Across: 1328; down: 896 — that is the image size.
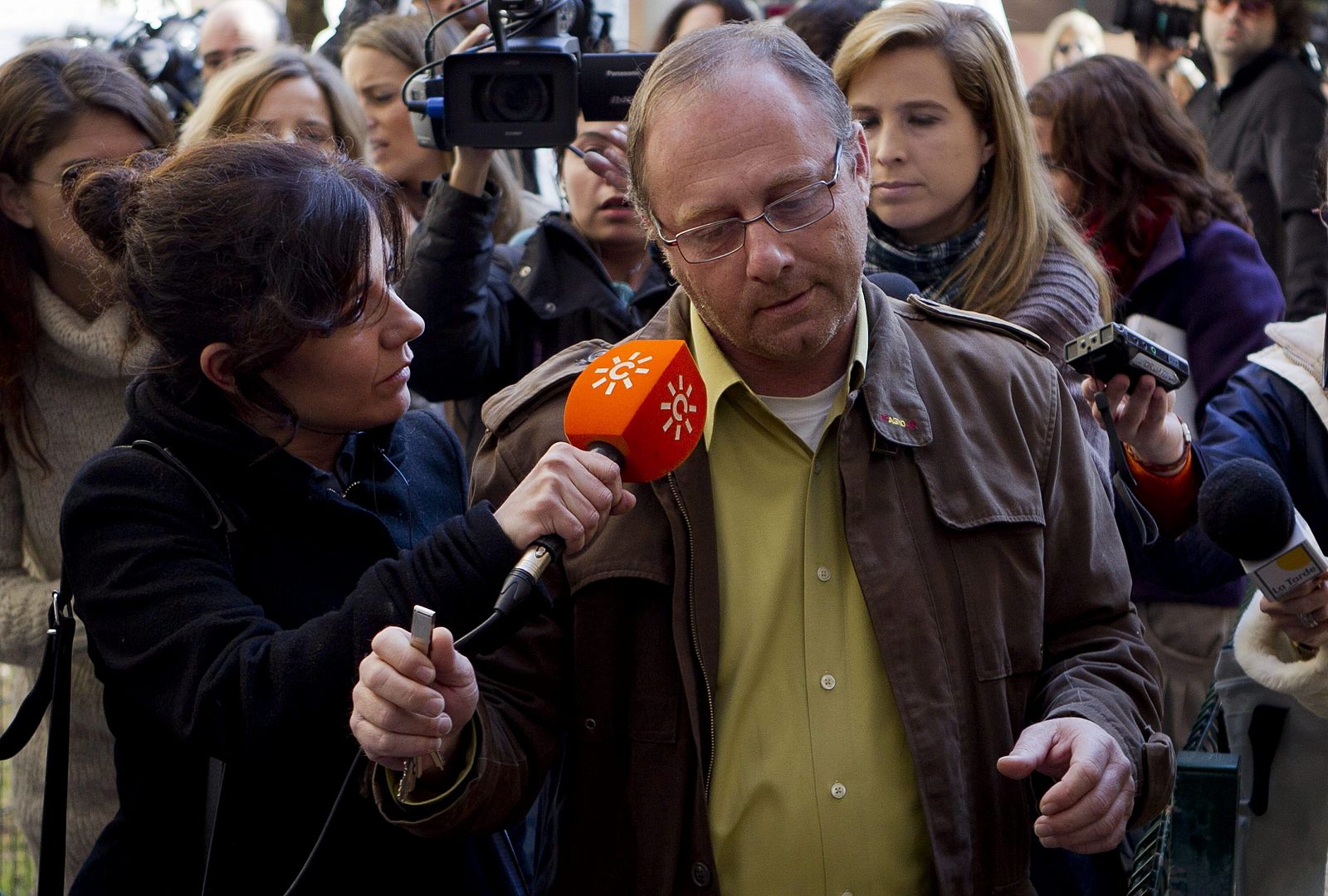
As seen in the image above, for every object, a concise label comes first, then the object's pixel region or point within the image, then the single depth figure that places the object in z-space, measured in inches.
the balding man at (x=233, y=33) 205.5
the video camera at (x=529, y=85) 124.6
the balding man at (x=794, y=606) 82.2
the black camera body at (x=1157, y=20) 263.9
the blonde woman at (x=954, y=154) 125.4
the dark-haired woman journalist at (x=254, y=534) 78.5
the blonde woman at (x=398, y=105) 169.5
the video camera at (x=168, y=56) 199.0
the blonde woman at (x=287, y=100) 154.9
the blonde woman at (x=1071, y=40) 287.0
